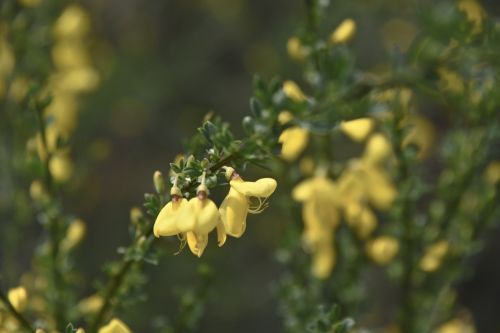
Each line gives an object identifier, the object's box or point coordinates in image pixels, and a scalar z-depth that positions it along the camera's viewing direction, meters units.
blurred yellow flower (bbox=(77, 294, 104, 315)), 0.95
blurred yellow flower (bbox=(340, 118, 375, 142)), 0.96
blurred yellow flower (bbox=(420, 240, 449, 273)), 0.99
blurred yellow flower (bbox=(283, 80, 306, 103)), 0.92
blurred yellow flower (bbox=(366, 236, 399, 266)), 1.00
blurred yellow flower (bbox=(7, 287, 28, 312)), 0.87
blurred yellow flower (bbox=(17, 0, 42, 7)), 1.08
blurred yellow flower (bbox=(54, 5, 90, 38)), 1.36
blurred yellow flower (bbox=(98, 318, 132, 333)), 0.87
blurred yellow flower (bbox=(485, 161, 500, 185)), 1.00
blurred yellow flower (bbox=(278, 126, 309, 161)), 0.95
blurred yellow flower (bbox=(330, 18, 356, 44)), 0.92
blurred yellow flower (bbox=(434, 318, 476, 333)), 1.03
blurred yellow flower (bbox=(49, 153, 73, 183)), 1.06
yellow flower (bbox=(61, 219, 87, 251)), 0.99
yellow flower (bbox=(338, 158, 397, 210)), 0.99
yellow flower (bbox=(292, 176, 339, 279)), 0.96
